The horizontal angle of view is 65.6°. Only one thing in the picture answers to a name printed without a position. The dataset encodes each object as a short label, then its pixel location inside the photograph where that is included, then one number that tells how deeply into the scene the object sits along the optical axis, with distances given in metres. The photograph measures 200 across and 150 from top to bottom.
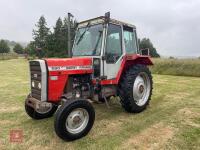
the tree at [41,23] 39.81
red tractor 2.96
